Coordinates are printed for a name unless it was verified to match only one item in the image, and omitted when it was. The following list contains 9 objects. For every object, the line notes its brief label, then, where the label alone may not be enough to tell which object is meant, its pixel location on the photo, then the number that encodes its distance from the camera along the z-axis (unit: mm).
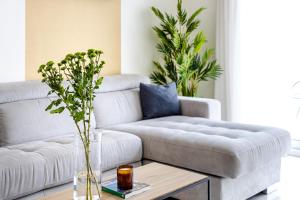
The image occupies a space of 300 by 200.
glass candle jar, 1868
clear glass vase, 1709
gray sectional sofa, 2287
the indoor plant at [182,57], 4262
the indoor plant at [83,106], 1619
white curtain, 4531
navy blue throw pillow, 3627
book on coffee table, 1826
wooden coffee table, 1827
